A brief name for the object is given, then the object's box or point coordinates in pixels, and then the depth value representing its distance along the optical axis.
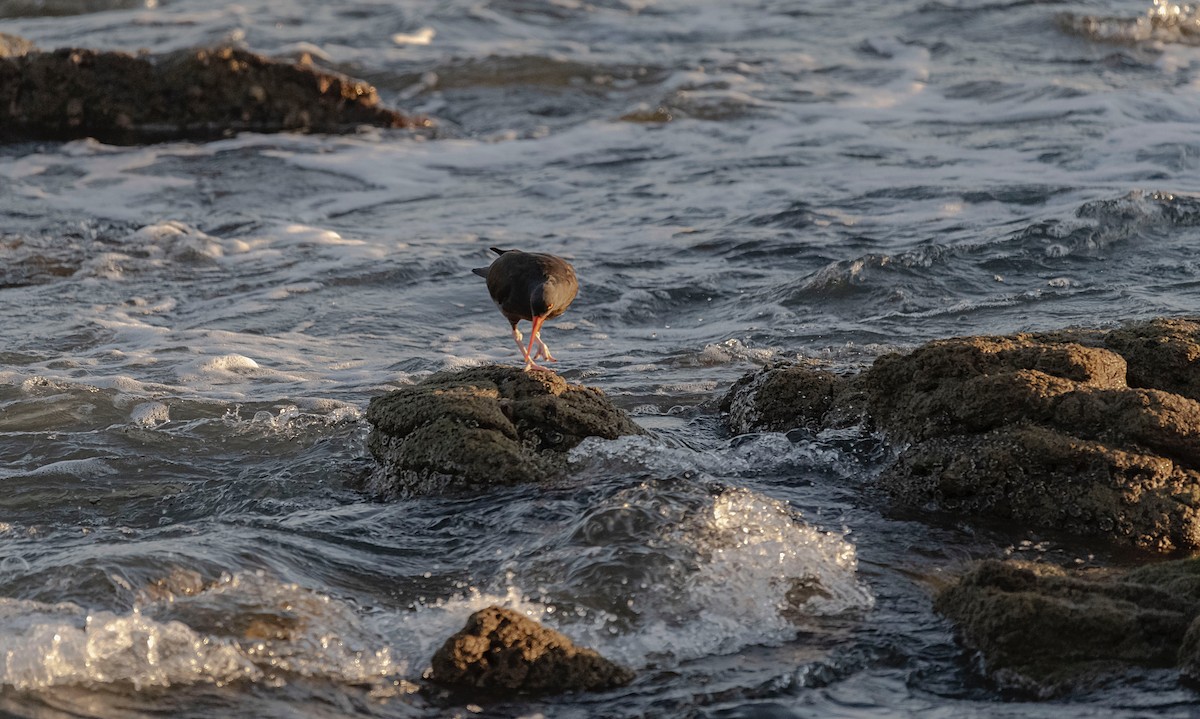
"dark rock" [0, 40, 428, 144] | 25.02
